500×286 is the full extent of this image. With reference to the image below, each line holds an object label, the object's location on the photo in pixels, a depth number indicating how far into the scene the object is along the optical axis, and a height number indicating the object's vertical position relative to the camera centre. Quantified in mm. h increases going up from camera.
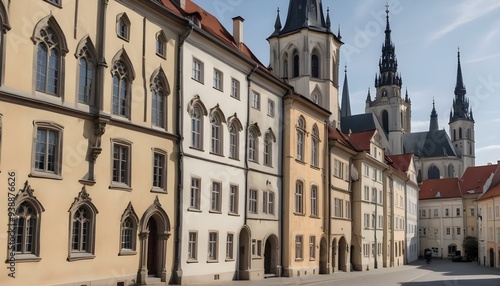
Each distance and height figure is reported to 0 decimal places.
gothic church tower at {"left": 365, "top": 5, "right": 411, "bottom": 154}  132750 +26790
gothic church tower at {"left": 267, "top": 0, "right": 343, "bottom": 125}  64312 +17823
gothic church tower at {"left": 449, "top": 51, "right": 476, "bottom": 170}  157375 +24695
